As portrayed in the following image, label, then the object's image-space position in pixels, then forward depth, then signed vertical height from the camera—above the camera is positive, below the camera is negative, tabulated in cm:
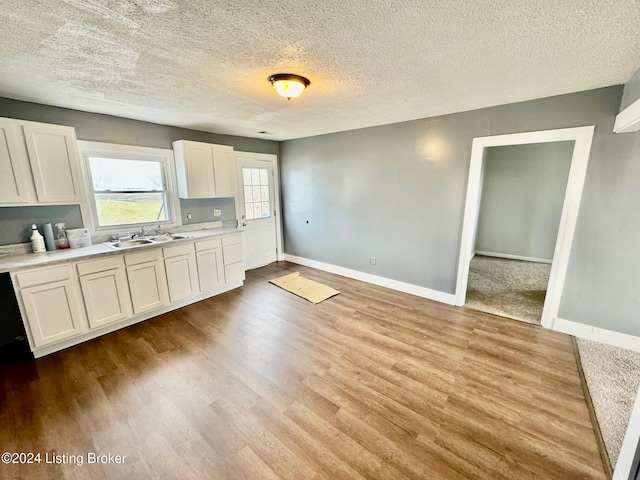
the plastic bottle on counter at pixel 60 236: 277 -48
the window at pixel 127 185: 306 +8
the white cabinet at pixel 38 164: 228 +26
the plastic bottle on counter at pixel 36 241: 260 -50
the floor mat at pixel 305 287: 375 -153
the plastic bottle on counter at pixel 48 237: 267 -47
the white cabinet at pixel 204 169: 358 +32
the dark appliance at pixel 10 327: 254 -138
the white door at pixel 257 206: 466 -30
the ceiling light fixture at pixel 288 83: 198 +84
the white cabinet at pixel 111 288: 233 -106
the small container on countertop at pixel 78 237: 282 -51
